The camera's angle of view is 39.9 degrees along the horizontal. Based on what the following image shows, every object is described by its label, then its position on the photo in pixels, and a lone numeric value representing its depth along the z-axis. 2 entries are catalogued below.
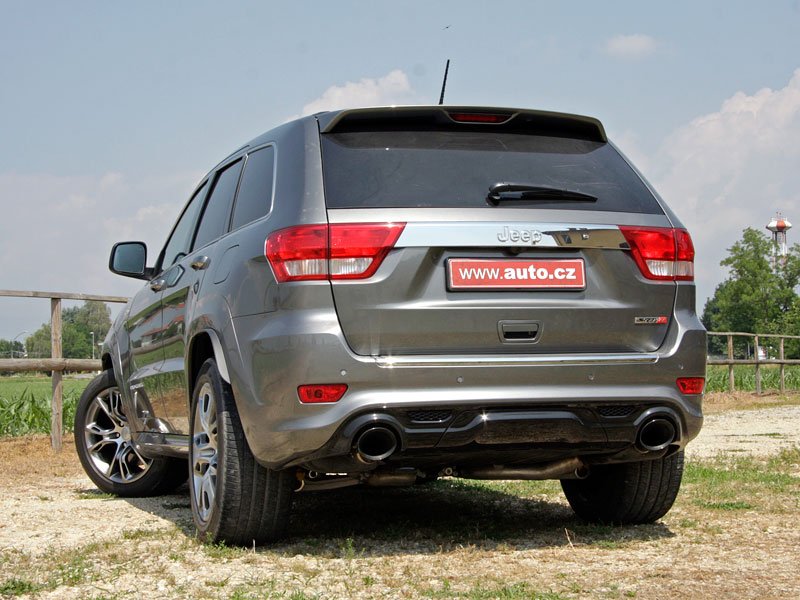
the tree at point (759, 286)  96.00
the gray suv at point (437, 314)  4.39
